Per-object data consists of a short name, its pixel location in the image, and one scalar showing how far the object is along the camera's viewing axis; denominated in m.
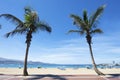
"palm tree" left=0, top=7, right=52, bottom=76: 8.33
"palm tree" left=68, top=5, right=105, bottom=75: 8.84
